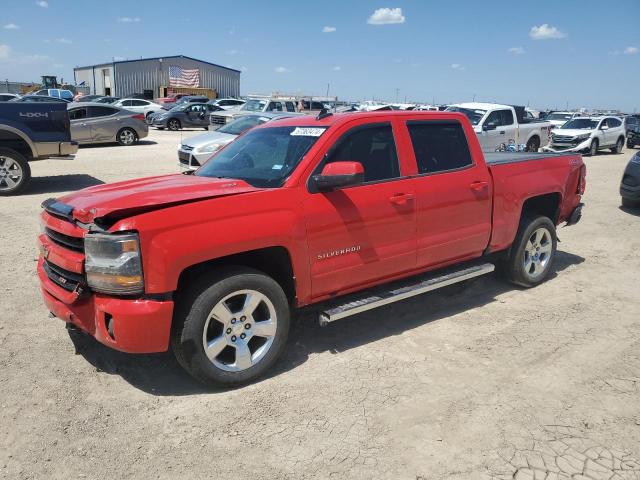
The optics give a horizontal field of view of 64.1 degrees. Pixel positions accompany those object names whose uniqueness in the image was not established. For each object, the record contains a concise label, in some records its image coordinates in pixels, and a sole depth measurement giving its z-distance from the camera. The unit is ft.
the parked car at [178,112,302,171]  37.81
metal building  185.47
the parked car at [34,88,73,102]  125.08
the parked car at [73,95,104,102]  116.10
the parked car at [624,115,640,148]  87.04
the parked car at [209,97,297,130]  69.51
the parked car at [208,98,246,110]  104.32
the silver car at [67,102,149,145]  58.13
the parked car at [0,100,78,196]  31.99
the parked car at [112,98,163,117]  99.28
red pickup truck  10.18
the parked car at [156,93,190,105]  138.51
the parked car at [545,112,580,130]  92.82
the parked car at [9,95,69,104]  69.20
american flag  188.61
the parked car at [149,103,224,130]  89.97
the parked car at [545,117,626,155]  68.59
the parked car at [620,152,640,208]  31.73
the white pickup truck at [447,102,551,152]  50.78
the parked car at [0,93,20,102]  96.72
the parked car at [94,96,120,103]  105.86
